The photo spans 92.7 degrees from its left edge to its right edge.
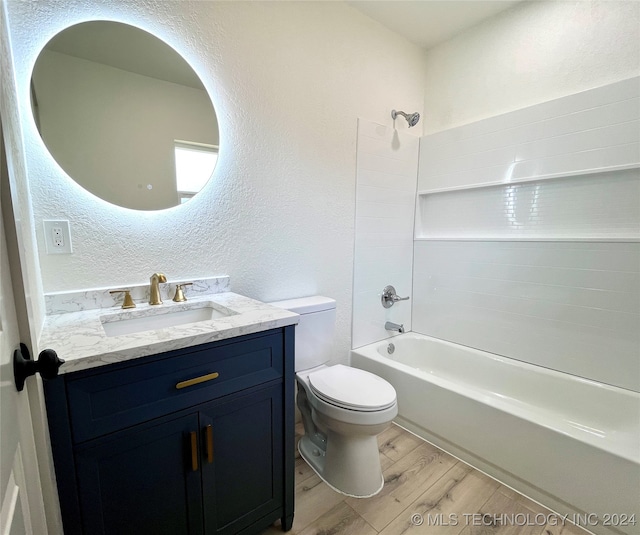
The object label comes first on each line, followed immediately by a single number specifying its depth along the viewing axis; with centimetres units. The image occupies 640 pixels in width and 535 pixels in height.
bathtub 124
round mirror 113
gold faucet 128
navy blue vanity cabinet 77
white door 41
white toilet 136
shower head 219
